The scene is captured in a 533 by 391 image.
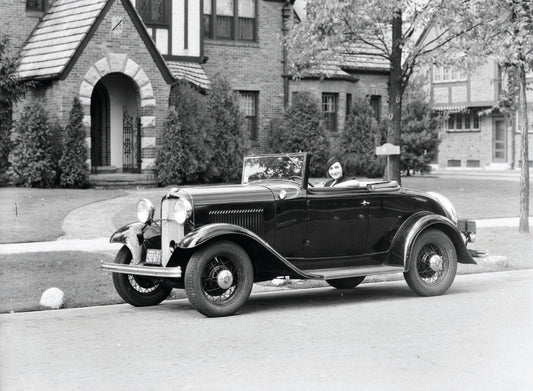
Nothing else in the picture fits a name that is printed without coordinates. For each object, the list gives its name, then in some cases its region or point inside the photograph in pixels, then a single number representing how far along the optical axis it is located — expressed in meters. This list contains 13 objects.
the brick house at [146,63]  22.88
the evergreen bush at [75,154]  22.09
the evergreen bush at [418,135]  35.94
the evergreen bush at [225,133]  25.55
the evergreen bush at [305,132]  28.25
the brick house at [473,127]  50.84
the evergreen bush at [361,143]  29.91
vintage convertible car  9.29
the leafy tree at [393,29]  16.30
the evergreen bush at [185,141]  23.70
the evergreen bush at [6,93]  22.17
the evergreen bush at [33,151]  21.94
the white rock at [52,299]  10.10
